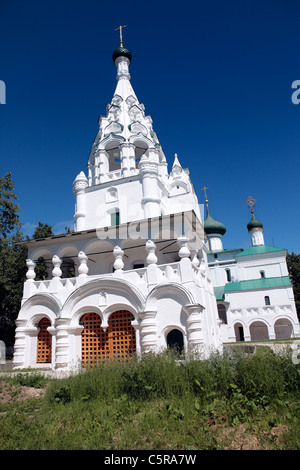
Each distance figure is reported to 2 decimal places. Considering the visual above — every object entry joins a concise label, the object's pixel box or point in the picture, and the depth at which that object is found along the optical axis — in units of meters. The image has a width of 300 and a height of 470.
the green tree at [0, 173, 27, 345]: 21.27
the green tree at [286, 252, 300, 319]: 38.53
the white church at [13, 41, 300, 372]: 13.95
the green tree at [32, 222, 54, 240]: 27.62
